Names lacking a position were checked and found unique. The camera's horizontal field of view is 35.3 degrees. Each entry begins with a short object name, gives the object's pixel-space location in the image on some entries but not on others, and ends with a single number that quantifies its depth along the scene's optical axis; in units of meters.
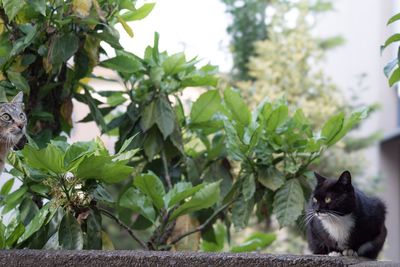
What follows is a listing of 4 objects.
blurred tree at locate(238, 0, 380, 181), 7.34
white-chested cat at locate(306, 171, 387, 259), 2.22
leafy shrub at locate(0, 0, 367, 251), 2.16
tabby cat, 2.30
